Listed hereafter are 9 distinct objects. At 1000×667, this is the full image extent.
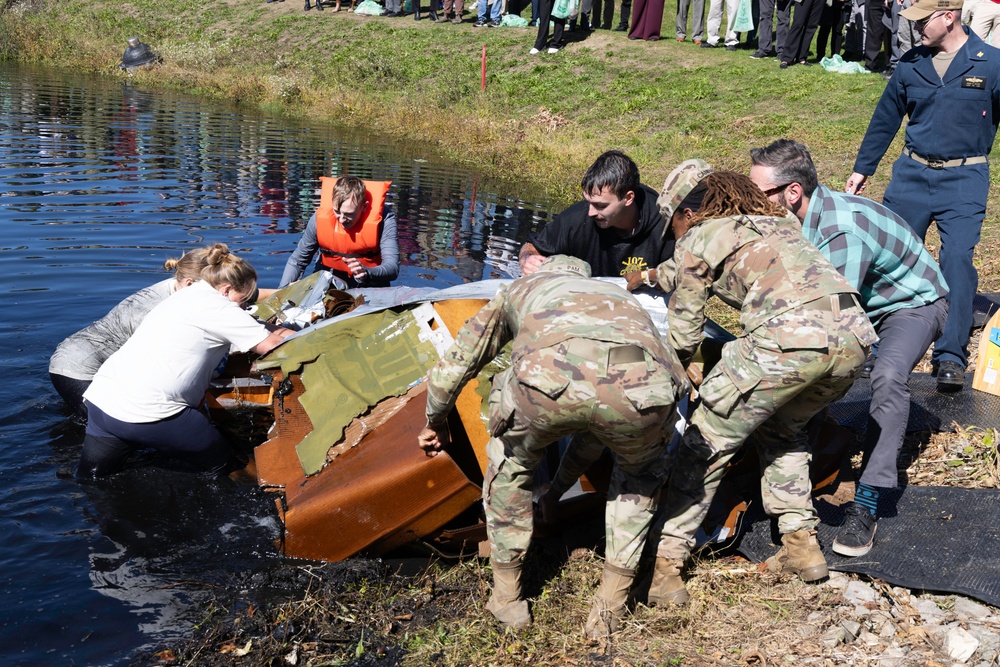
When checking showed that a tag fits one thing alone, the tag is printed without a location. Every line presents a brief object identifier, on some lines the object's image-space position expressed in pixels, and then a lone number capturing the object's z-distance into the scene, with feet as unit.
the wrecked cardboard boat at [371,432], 14.99
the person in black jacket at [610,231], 17.47
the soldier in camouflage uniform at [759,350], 13.00
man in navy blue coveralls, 19.45
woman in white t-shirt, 16.83
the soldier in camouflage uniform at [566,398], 11.44
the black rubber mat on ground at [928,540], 14.28
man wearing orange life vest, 24.72
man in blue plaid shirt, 14.98
